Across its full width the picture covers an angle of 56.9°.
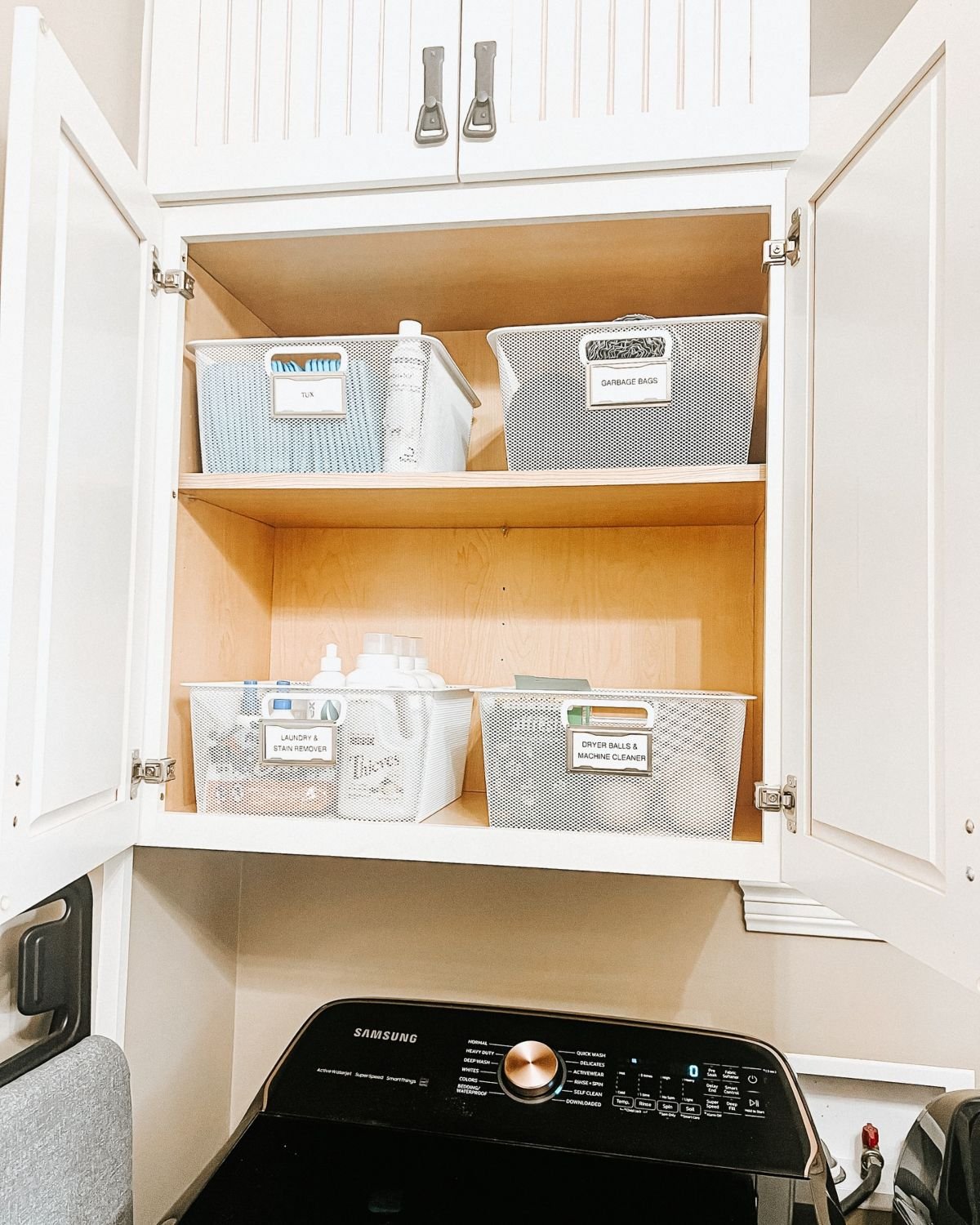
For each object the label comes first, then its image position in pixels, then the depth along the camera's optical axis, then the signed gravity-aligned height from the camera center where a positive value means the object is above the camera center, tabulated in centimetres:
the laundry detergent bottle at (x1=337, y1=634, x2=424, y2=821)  97 -13
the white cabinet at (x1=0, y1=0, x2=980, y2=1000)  65 +15
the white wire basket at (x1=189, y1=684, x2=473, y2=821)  97 -12
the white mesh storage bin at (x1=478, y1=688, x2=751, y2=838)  92 -12
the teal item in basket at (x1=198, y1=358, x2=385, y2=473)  102 +24
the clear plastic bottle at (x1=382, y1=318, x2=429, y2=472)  101 +27
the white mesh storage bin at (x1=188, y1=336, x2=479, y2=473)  101 +27
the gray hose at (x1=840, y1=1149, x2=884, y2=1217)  115 -68
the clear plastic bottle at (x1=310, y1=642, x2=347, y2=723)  104 -4
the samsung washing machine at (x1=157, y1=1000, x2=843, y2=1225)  83 -50
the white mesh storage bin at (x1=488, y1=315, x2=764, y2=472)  94 +27
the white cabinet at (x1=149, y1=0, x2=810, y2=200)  92 +59
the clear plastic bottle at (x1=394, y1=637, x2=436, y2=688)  108 -2
